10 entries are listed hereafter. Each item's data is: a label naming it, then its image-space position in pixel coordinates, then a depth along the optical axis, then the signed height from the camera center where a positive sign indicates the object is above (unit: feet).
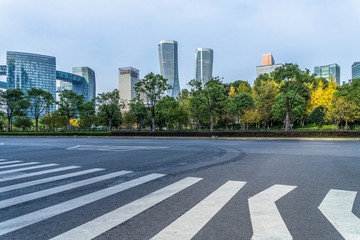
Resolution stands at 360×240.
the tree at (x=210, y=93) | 106.52 +14.76
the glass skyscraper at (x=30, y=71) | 412.14 +105.20
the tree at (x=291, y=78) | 87.20 +17.98
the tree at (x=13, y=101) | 153.69 +16.14
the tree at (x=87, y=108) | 153.09 +10.38
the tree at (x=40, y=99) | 154.25 +17.76
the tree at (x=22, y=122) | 191.95 +0.78
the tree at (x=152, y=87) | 114.42 +19.38
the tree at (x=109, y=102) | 147.43 +14.34
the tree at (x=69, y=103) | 150.71 +14.16
